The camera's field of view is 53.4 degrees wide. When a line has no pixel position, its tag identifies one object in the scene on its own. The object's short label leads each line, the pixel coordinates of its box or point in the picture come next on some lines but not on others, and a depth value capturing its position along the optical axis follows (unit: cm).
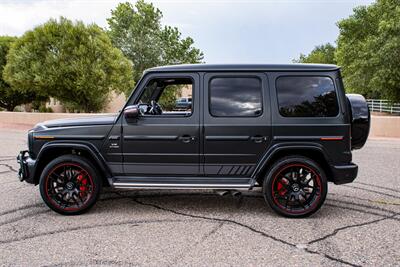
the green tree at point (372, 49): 2564
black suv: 511
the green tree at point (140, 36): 3303
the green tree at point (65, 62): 2050
